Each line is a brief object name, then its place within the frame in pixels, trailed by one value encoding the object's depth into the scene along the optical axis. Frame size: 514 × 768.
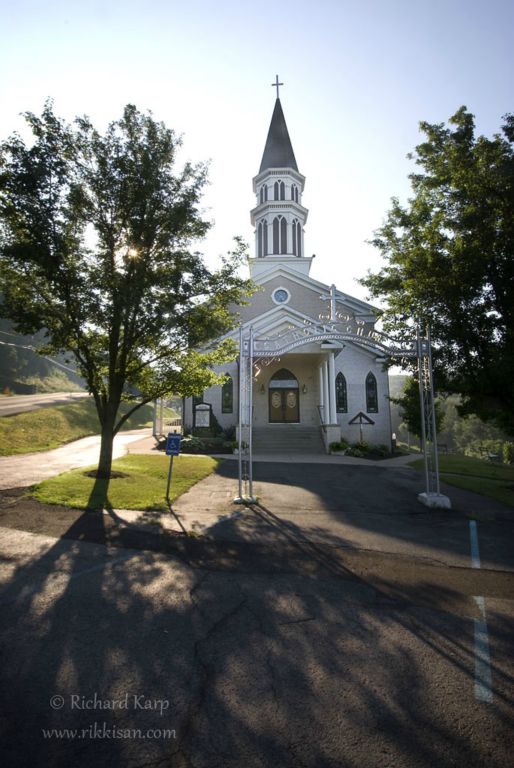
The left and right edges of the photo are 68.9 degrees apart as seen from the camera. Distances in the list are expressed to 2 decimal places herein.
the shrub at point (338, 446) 20.31
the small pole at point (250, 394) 9.48
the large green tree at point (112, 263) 9.52
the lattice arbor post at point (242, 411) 9.45
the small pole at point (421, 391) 9.85
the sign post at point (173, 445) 9.31
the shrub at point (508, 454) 37.97
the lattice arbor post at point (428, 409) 9.73
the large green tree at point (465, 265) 10.97
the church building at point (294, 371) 22.17
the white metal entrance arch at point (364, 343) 9.74
